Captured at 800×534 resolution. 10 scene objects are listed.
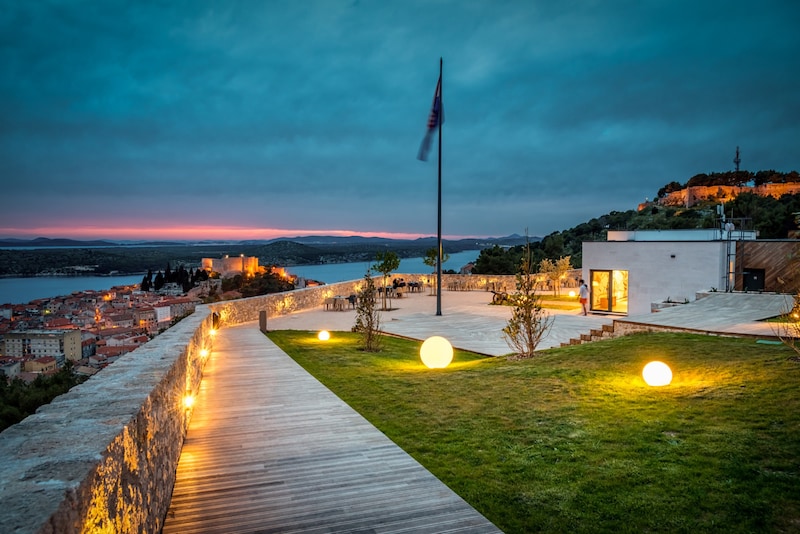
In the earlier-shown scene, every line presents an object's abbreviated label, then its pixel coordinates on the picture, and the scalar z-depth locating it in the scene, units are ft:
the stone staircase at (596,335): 34.73
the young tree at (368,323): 35.04
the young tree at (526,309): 28.78
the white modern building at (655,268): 52.21
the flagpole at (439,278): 57.00
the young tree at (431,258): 87.11
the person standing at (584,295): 56.20
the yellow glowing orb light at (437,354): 29.71
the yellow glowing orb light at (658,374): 19.97
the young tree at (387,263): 69.26
